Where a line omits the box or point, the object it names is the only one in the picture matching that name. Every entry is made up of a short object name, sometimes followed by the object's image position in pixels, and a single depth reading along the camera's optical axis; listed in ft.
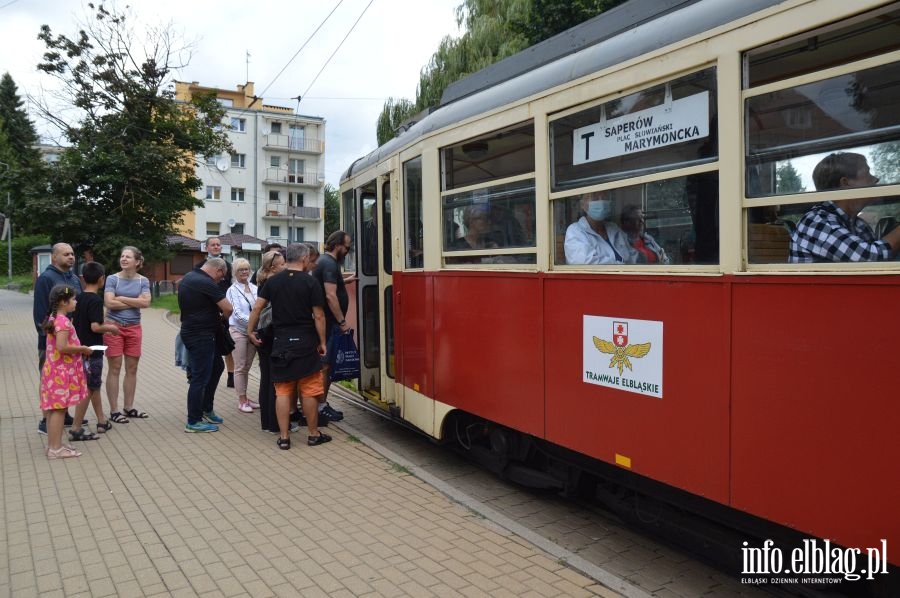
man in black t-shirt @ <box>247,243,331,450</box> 20.36
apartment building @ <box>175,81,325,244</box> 176.76
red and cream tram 8.57
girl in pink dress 18.69
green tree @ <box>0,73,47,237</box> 75.61
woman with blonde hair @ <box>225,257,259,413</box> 25.75
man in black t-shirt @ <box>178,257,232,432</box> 22.36
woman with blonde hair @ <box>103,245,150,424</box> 22.85
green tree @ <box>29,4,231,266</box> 74.95
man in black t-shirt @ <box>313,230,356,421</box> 22.16
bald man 21.75
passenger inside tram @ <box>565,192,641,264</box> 12.25
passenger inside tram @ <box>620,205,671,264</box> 11.57
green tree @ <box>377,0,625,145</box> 53.88
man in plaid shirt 8.73
